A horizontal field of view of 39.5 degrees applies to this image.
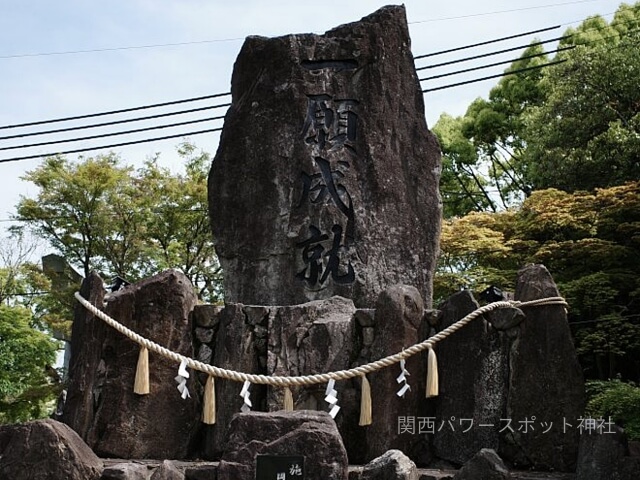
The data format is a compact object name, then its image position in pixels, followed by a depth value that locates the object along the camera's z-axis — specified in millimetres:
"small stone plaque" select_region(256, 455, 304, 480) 4441
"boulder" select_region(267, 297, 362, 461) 5844
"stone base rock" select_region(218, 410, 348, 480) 4473
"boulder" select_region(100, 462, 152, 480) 4953
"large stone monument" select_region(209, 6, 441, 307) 7102
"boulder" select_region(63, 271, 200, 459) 5852
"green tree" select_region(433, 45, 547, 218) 20016
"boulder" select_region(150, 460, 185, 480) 4852
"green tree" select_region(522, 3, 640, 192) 13633
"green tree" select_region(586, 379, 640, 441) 5469
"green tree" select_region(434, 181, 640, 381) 10578
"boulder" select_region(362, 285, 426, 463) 5652
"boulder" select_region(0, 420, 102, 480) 4824
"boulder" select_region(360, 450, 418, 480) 4633
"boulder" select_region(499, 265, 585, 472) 5398
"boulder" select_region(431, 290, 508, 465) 5594
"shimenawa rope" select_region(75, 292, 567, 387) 5578
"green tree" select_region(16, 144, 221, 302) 16922
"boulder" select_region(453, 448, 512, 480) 4773
